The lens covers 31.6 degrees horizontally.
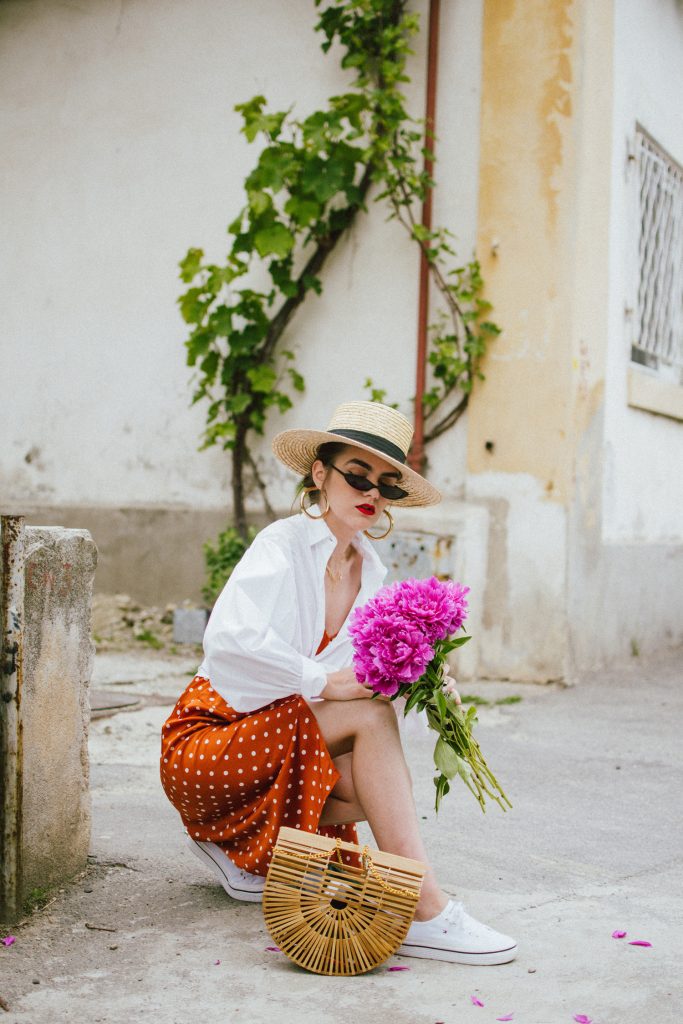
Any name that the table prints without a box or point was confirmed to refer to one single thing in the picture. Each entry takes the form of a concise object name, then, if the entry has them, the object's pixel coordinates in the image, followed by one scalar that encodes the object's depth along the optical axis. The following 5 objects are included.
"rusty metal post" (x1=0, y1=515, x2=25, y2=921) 2.61
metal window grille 7.33
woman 2.60
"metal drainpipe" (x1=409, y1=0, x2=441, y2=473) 6.52
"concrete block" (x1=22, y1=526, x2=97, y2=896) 2.75
